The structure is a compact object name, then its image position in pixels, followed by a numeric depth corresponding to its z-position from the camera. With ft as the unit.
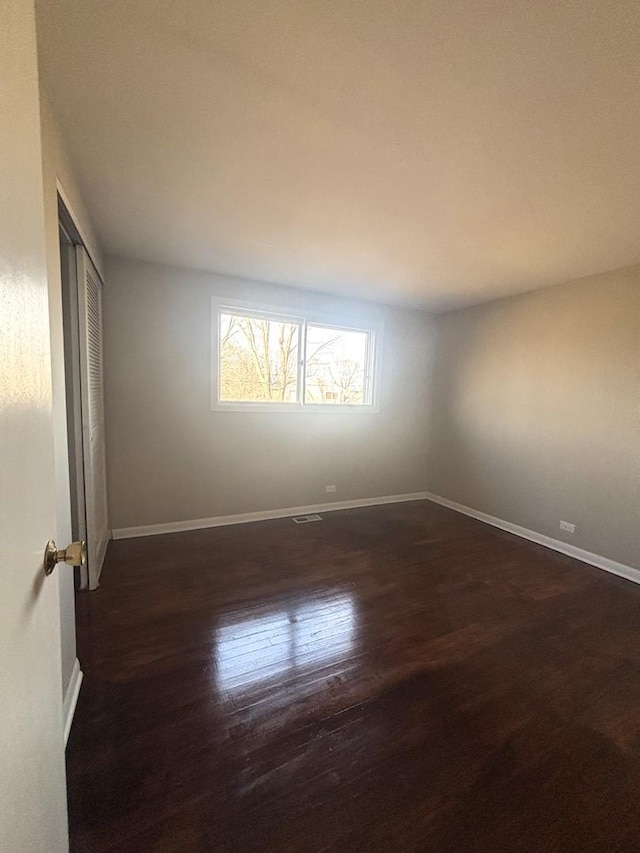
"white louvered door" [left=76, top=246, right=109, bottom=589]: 7.37
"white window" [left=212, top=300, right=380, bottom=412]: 11.90
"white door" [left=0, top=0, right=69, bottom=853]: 1.68
